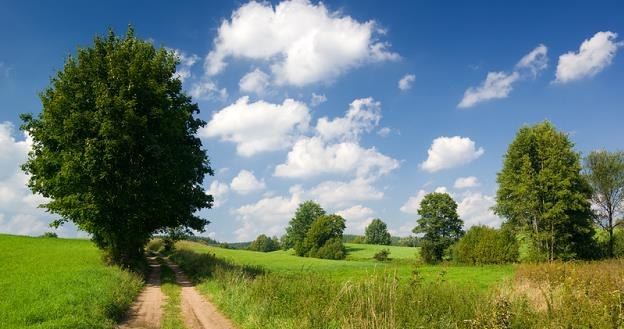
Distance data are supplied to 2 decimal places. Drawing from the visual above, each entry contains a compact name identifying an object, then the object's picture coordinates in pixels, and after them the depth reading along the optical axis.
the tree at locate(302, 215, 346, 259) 98.25
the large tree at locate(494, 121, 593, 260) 45.22
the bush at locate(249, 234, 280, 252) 177.70
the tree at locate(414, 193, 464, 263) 67.12
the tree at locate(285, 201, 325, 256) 119.88
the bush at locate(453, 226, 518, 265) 55.09
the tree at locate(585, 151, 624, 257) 51.22
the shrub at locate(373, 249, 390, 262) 85.75
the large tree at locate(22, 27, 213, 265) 27.36
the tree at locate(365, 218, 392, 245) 151.62
